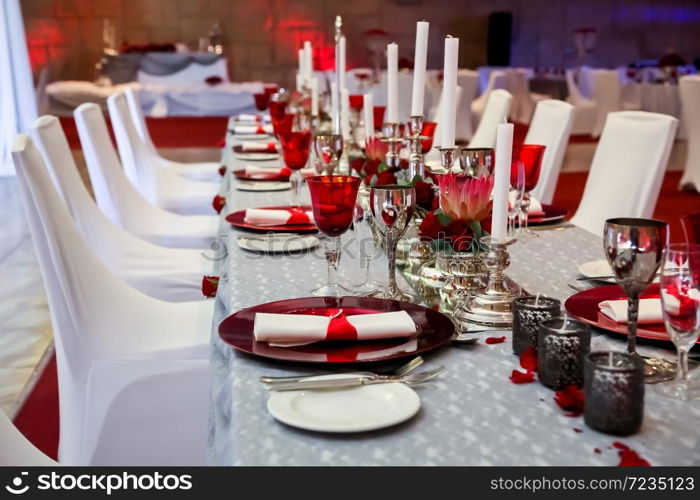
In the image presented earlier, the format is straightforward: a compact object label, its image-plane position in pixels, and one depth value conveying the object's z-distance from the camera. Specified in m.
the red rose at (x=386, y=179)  1.92
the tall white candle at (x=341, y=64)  2.75
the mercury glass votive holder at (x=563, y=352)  1.05
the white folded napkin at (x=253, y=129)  4.51
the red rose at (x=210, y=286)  1.77
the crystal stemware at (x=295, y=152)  2.24
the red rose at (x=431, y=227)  1.41
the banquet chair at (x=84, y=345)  1.69
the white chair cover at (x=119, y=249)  2.26
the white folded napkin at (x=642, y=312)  1.30
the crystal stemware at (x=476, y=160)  1.65
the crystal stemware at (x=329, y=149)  2.28
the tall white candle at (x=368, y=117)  2.62
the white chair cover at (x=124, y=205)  2.87
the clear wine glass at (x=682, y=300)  1.04
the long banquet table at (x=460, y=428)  0.92
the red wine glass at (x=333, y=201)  1.39
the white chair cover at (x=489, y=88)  9.84
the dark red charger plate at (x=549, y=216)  2.18
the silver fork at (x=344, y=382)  1.06
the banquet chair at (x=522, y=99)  10.34
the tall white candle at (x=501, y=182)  1.29
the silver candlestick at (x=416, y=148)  1.93
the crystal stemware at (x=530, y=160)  1.71
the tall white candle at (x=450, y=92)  1.59
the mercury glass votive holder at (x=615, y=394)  0.93
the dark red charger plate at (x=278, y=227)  2.00
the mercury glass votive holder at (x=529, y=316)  1.17
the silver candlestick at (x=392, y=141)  2.19
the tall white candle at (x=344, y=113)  2.98
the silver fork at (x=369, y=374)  1.08
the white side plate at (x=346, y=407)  0.96
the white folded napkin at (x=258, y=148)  3.68
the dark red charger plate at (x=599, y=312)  1.26
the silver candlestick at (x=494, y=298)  1.35
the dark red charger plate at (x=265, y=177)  2.80
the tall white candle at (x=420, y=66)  1.87
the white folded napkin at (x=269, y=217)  2.05
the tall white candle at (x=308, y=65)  4.67
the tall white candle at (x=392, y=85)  2.21
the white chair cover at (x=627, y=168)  2.61
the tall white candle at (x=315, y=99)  3.85
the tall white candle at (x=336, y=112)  2.49
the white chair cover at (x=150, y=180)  3.67
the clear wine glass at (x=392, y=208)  1.40
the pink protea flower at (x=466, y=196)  1.40
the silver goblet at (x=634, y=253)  1.09
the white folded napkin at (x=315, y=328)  1.20
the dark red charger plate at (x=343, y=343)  1.16
